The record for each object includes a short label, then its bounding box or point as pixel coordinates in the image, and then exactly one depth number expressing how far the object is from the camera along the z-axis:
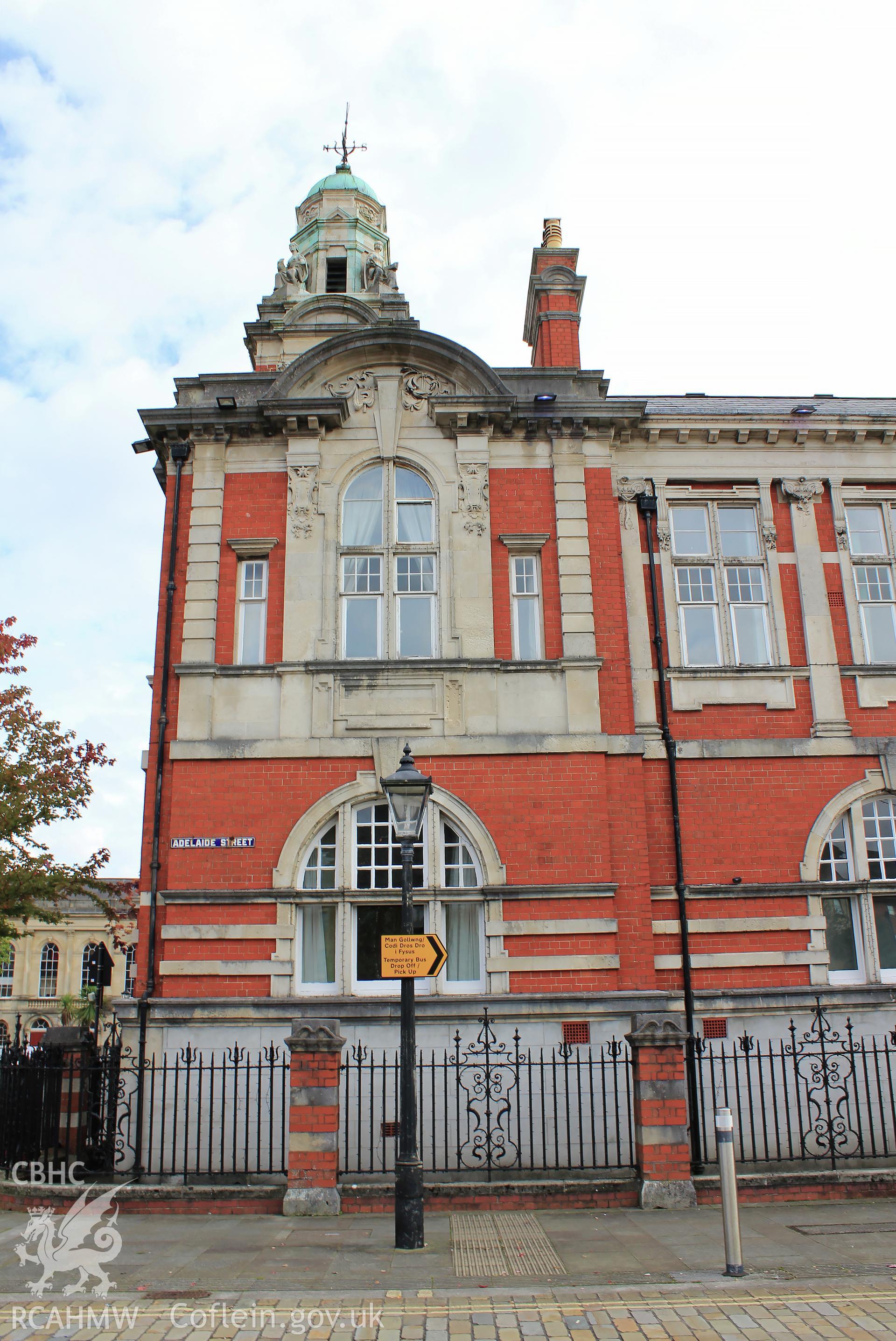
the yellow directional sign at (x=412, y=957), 9.09
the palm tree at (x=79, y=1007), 47.72
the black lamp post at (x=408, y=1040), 8.51
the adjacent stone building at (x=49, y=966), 55.84
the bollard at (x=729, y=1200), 7.44
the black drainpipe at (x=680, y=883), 12.38
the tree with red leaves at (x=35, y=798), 19.31
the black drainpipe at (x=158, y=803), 11.45
